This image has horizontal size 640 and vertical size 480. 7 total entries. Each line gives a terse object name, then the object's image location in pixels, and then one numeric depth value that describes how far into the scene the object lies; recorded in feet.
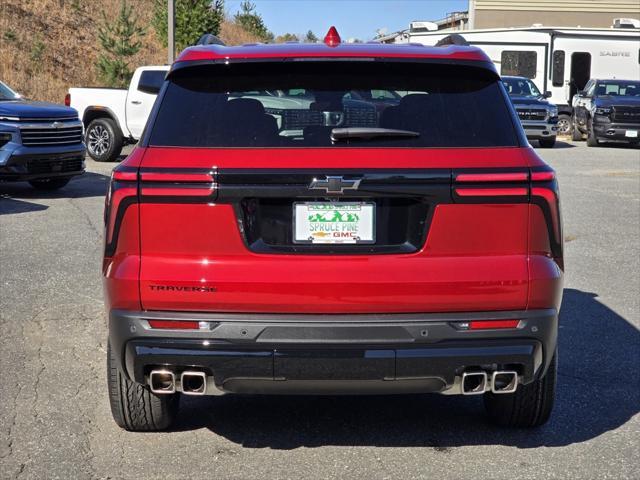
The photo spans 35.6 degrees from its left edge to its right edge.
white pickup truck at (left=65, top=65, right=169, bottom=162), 61.87
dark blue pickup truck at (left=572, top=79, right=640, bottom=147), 85.15
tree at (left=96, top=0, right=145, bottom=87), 97.96
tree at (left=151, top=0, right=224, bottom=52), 109.19
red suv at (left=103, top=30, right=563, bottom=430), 12.91
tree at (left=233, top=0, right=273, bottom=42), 164.14
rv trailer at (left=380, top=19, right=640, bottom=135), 98.37
